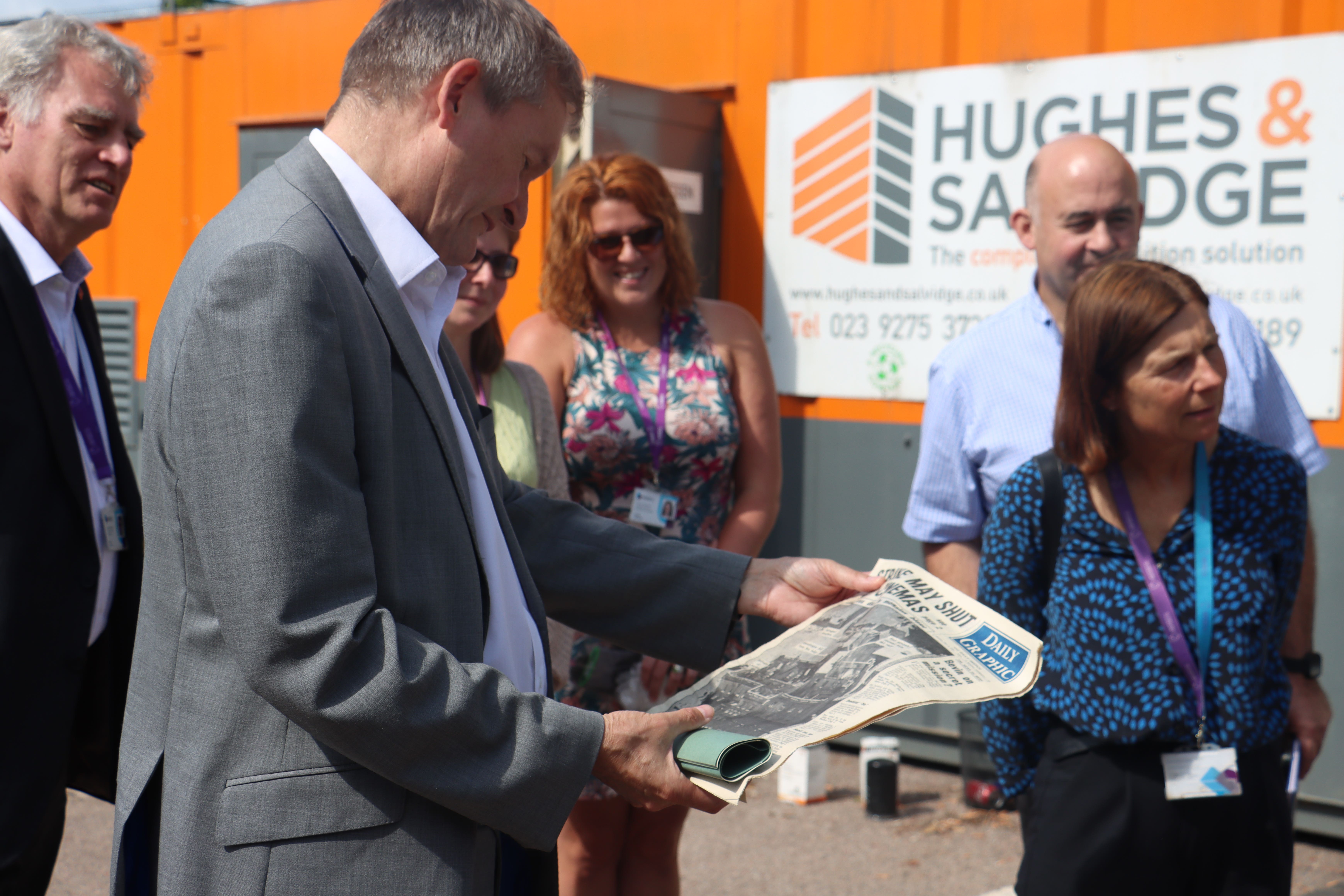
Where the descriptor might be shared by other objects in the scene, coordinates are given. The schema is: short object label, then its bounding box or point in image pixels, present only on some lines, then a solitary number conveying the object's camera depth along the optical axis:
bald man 2.93
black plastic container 4.78
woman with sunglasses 3.25
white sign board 4.21
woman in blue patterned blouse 2.36
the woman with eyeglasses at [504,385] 3.12
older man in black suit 2.40
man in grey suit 1.32
